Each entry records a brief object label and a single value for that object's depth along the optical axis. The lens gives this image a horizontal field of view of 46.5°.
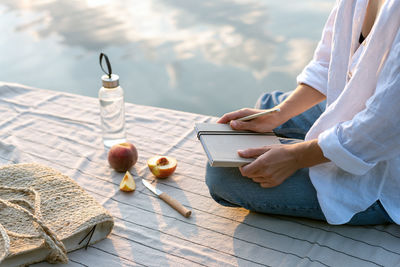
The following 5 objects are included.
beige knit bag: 1.10
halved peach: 1.50
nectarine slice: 1.45
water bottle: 1.65
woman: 1.02
